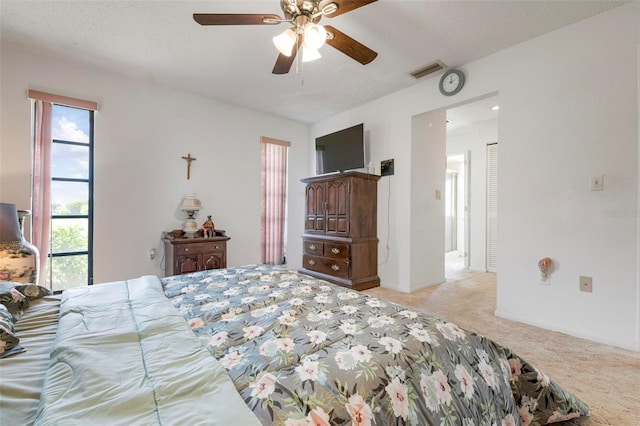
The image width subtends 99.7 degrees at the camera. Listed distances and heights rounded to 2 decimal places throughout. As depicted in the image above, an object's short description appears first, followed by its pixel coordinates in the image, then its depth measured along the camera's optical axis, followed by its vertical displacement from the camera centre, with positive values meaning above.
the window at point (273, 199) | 4.46 +0.24
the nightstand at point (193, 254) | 3.23 -0.51
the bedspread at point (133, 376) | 0.62 -0.46
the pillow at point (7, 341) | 0.86 -0.43
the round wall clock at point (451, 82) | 2.97 +1.50
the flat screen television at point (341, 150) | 3.81 +0.96
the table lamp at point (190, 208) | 3.47 +0.07
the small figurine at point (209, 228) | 3.62 -0.20
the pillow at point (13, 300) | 1.17 -0.40
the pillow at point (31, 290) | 1.35 -0.40
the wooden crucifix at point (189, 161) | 3.65 +0.70
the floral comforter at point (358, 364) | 0.74 -0.48
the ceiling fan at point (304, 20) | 1.61 +1.21
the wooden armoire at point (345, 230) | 3.57 -0.21
